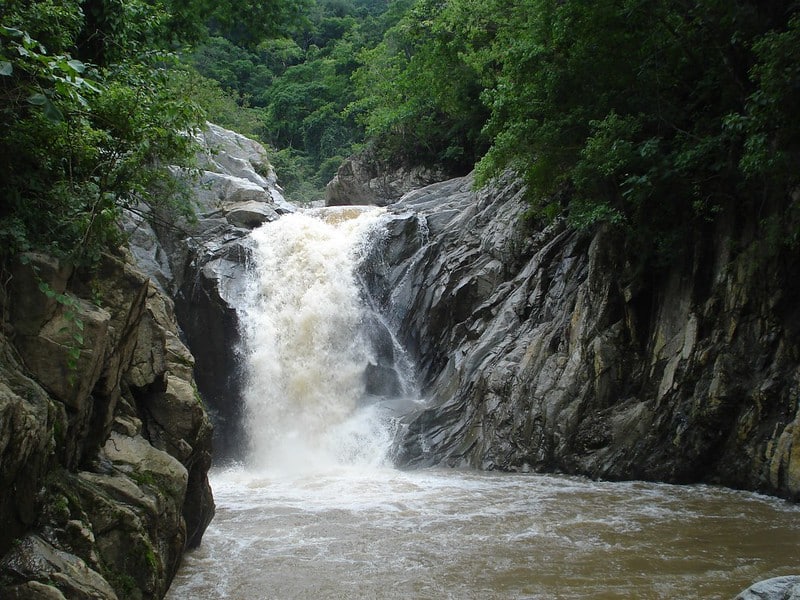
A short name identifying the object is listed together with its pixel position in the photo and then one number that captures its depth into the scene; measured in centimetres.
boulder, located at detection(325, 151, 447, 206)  2858
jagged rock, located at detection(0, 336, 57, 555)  443
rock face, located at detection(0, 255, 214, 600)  457
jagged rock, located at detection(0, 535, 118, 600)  431
